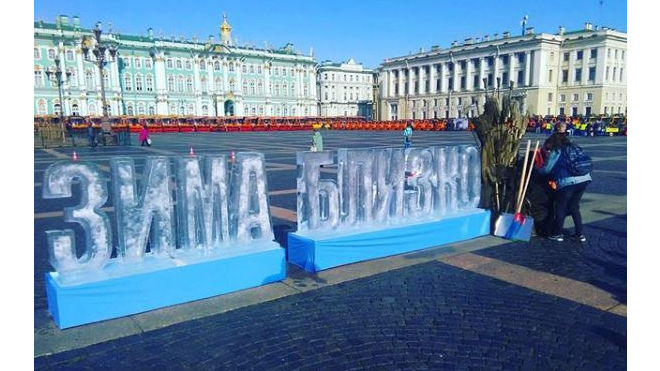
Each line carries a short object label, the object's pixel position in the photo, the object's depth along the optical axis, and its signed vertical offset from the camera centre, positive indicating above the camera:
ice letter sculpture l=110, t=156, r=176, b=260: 4.07 -0.69
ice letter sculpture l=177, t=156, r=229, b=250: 4.35 -0.67
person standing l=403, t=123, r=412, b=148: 22.76 -0.03
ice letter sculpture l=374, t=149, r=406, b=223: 5.65 -0.57
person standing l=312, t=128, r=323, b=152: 15.61 -0.31
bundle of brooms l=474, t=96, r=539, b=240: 6.81 -0.37
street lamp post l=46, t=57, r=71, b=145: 32.36 +4.41
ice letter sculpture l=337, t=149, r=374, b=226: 5.40 -0.61
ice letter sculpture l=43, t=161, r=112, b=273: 3.76 -0.72
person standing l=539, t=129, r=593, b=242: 6.04 -0.54
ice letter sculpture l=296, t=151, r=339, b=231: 5.07 -0.70
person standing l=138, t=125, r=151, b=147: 25.92 -0.22
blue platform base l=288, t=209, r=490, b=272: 5.14 -1.34
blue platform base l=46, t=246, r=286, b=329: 3.83 -1.38
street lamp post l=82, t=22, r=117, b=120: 23.89 +4.51
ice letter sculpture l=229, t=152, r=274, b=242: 4.62 -0.66
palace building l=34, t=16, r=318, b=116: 71.00 +10.19
